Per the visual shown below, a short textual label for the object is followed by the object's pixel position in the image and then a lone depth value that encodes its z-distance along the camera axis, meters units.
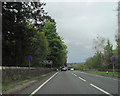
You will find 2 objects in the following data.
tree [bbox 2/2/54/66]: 17.72
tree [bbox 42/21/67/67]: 54.25
